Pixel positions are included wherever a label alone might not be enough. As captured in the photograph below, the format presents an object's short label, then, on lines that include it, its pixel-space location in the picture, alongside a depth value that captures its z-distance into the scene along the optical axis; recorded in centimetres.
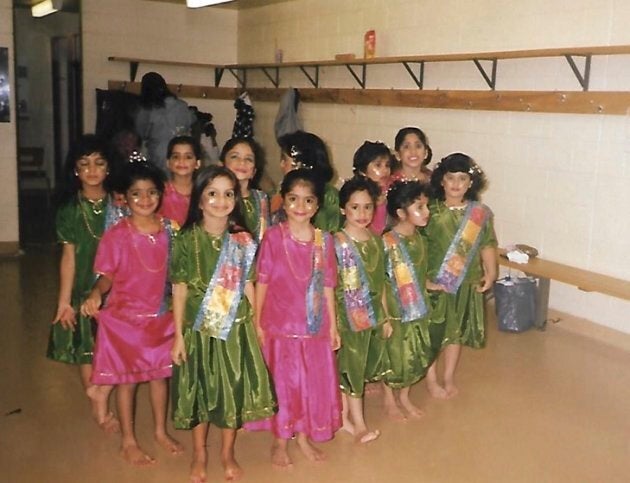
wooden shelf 377
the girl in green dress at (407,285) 293
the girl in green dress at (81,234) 286
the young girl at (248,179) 303
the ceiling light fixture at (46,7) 667
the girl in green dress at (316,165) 329
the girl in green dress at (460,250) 318
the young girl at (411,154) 358
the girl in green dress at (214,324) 243
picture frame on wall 584
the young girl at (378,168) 338
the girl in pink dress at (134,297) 255
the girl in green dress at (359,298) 276
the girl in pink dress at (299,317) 257
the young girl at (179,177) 306
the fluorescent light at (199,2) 470
